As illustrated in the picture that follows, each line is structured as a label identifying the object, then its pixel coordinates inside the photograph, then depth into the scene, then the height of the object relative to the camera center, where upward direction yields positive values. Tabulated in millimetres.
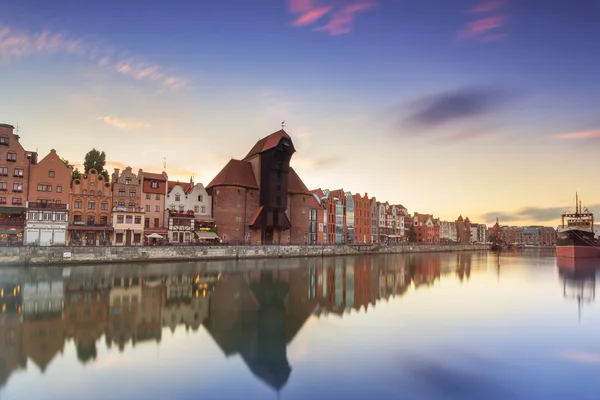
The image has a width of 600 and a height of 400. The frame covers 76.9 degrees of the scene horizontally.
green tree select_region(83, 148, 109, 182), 61156 +9462
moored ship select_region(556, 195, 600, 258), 75188 -3012
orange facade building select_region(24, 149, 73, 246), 44188 +1826
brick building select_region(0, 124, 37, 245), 44312 +4095
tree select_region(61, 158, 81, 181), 57175 +7076
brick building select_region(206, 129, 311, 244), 59250 +3722
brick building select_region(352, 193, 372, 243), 91812 +836
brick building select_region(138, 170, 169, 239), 54531 +2708
